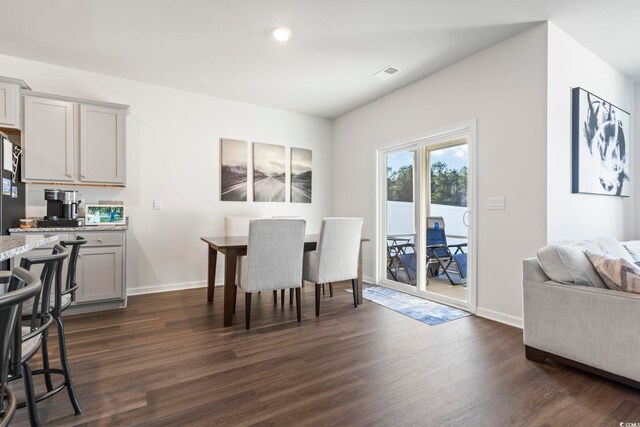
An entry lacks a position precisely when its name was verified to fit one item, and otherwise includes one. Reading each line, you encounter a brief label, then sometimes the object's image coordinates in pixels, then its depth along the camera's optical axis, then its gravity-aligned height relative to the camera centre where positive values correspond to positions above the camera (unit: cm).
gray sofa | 182 -65
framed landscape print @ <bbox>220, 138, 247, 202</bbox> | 453 +63
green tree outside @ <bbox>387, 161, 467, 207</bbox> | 353 +35
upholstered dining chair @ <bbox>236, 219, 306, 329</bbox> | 278 -40
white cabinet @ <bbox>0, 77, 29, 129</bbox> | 302 +108
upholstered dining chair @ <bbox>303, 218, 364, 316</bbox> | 321 -43
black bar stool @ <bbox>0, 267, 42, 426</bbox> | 62 -23
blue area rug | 312 -102
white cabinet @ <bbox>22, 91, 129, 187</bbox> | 322 +78
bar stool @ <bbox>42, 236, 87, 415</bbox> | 159 -51
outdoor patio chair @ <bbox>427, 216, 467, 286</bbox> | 379 -51
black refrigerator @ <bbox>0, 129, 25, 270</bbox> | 278 +27
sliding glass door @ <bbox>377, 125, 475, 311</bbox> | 351 -6
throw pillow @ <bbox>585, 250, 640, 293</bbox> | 185 -36
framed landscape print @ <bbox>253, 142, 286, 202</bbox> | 479 +63
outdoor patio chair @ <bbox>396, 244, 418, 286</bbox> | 411 -65
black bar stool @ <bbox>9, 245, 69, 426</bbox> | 97 -43
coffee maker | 313 +5
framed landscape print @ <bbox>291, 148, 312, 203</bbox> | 516 +62
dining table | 285 -48
